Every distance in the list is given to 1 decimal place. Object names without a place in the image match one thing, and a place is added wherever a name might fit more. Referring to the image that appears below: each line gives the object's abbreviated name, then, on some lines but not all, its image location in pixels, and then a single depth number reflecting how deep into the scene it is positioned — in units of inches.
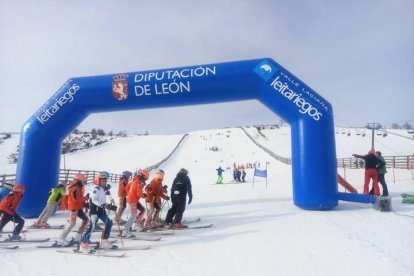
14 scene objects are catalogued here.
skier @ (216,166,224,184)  886.8
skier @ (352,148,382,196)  400.8
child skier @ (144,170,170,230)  331.3
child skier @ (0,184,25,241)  287.1
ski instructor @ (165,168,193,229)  332.2
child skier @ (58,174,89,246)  269.9
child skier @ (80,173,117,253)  252.5
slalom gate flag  729.8
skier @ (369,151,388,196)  407.8
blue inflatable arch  367.6
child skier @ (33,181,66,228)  347.9
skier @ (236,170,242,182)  904.5
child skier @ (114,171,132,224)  342.3
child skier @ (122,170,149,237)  297.1
